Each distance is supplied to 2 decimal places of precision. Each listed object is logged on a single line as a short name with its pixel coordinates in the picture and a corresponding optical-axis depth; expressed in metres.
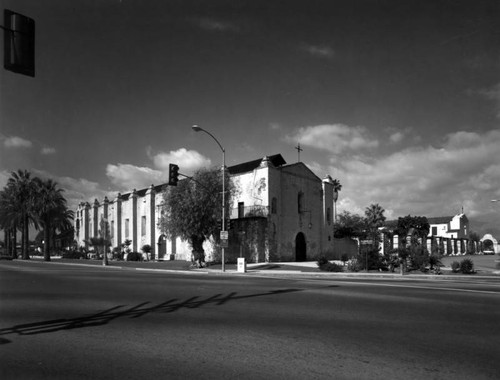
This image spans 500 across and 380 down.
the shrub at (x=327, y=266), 30.94
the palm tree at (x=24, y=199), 60.58
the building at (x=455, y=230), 96.88
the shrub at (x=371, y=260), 31.08
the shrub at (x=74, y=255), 68.18
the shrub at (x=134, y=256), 55.22
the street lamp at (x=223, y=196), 30.45
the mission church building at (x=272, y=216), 43.34
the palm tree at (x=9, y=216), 61.72
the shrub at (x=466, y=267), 28.11
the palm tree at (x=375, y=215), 77.14
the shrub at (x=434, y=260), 28.78
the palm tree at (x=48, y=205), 57.41
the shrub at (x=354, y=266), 30.94
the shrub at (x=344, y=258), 35.79
